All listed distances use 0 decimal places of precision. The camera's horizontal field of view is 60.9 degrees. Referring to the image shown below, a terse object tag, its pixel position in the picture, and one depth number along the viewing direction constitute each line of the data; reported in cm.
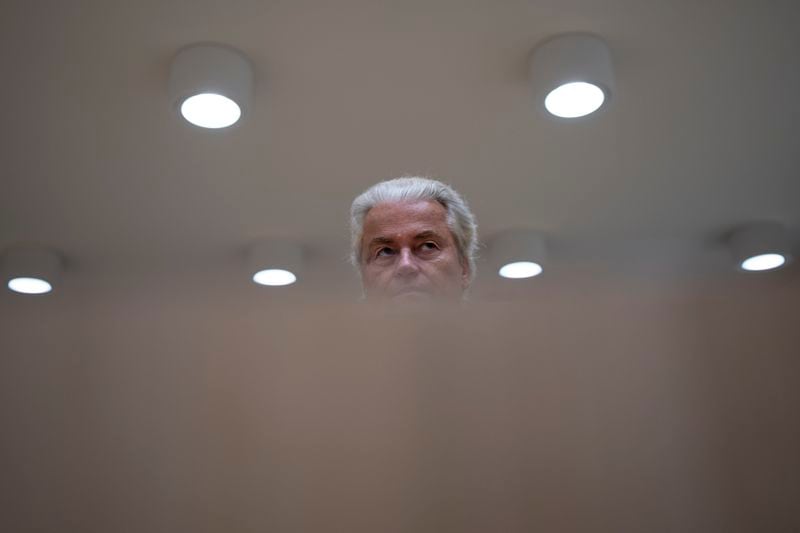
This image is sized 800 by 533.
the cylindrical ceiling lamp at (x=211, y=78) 196
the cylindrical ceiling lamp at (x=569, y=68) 195
